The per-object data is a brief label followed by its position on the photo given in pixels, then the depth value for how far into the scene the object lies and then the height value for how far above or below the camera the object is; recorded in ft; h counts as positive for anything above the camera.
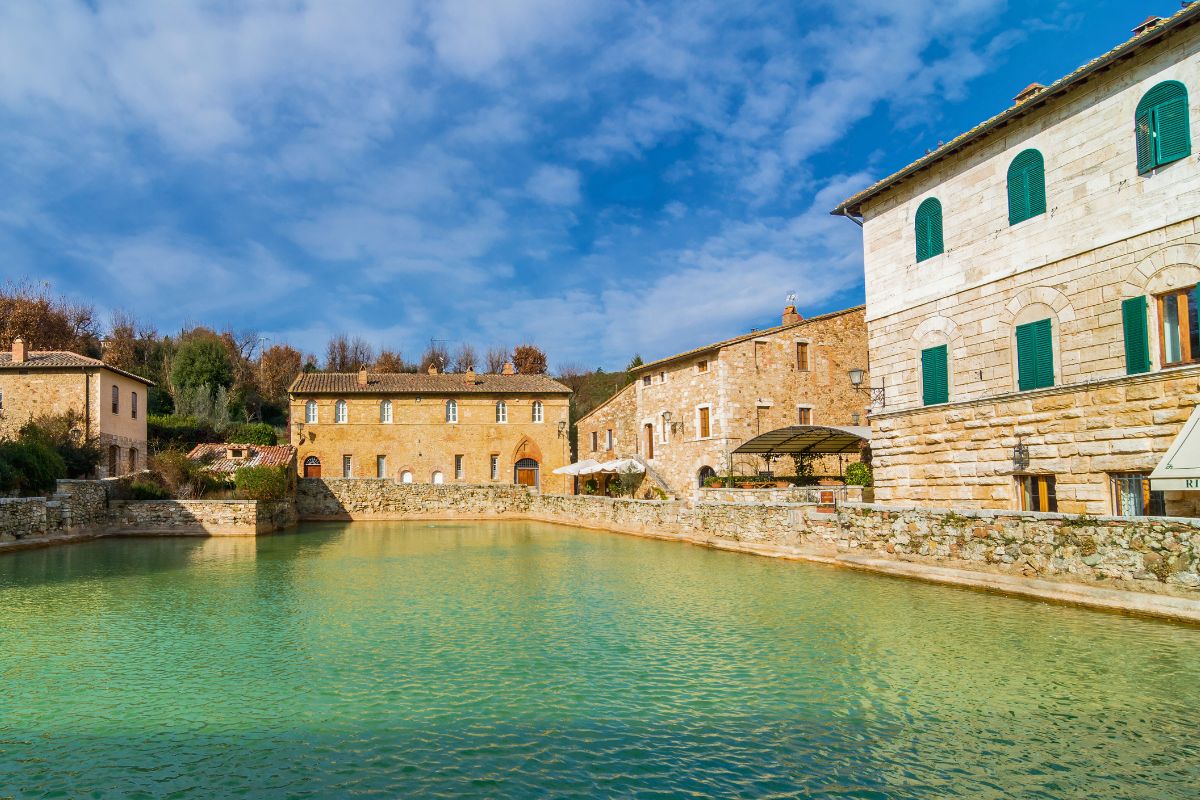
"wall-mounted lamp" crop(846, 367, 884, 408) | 57.77 +4.53
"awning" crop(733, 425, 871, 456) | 71.00 +1.51
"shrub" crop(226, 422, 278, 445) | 129.29 +5.17
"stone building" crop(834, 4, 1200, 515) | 39.09 +9.52
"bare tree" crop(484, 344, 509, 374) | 211.41 +28.05
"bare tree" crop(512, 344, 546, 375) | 205.05 +27.23
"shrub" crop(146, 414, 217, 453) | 118.21 +5.38
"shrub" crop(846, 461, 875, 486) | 74.90 -2.05
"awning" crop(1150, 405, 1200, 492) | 32.48 -0.72
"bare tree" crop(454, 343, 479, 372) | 215.10 +28.71
